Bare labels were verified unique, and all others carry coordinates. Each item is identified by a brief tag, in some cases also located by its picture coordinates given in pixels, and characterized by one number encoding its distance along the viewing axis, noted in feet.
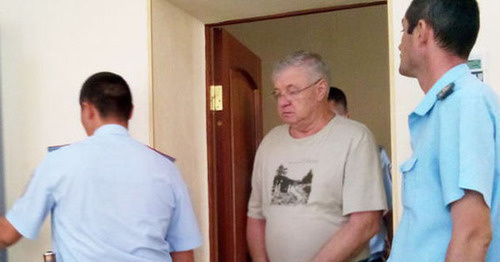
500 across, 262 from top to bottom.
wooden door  7.19
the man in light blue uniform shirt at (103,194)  4.40
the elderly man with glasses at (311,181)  5.66
